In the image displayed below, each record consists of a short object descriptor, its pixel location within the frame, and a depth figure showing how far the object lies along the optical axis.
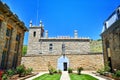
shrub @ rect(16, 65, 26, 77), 7.91
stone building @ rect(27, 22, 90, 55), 21.56
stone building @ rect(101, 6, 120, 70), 8.66
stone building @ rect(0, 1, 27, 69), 6.68
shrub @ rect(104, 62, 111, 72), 9.77
